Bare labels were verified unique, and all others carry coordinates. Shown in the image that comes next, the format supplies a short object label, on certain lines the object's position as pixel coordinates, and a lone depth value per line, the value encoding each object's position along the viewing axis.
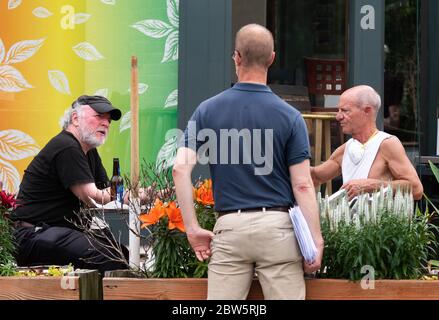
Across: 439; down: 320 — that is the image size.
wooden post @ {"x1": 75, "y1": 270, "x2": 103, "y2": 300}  8.38
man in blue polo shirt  7.59
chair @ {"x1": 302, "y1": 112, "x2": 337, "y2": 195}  15.25
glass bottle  10.26
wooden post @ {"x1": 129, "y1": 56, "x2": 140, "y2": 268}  8.83
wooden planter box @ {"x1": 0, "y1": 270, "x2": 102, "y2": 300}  8.38
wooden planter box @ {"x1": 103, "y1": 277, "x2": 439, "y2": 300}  8.10
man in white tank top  10.13
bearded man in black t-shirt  10.42
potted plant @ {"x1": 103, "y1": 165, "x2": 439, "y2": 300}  8.11
